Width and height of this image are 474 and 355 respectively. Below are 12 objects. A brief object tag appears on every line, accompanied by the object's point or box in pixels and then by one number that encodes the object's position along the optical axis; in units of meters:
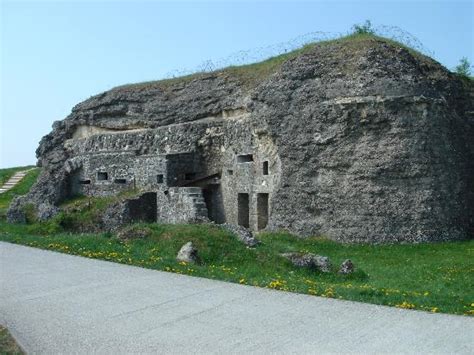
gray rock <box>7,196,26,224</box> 24.08
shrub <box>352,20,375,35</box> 22.86
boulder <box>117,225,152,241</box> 15.48
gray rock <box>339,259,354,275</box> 12.69
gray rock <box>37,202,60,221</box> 23.22
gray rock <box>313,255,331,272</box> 12.89
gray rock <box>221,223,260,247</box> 14.54
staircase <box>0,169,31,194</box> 34.34
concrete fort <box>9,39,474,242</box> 18.62
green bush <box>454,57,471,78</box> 24.61
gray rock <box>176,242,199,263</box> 12.82
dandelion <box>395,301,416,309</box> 8.71
